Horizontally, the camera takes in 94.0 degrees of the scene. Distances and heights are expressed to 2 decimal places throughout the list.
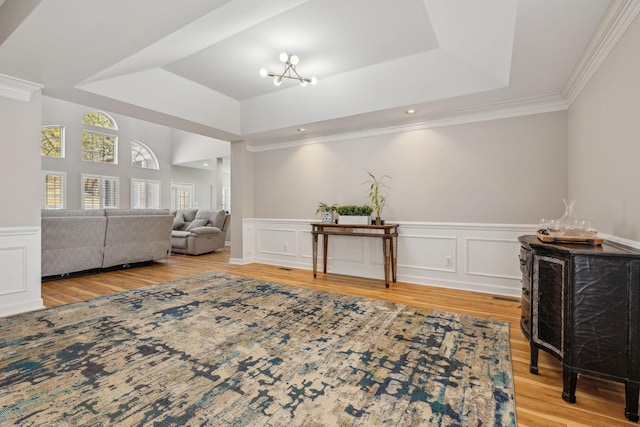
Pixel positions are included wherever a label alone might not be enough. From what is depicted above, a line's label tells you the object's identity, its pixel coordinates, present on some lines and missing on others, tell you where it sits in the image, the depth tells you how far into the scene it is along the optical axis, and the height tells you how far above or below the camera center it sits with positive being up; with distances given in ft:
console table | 13.29 -0.96
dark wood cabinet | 5.10 -1.83
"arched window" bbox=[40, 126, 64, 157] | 27.63 +6.73
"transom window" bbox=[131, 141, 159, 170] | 33.99 +6.49
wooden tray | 6.14 -0.55
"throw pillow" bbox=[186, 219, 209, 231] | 25.04 -0.88
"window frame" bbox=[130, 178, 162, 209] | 33.27 +2.19
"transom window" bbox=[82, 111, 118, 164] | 30.37 +7.80
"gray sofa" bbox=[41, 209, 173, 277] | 14.05 -1.38
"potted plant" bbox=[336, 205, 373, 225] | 14.33 -0.05
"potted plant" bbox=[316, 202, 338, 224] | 15.30 +0.05
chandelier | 10.62 +5.71
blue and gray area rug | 5.01 -3.35
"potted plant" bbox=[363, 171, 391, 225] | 14.87 +1.12
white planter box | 14.32 -0.32
